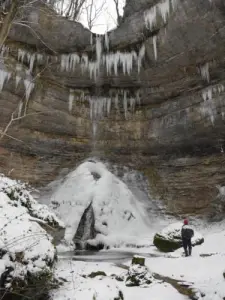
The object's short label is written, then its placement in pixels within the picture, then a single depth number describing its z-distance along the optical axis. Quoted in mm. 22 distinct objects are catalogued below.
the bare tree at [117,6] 28906
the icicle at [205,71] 17219
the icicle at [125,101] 21172
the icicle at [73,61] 20469
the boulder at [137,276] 7159
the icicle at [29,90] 18756
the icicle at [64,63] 20406
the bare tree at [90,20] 30600
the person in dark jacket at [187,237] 10688
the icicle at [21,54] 19078
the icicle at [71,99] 20688
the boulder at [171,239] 12476
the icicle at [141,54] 19469
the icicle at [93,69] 20688
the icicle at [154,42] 18567
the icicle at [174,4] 17109
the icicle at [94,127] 21156
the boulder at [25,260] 5285
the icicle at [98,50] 20750
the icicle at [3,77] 17891
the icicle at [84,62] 20688
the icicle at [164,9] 17688
